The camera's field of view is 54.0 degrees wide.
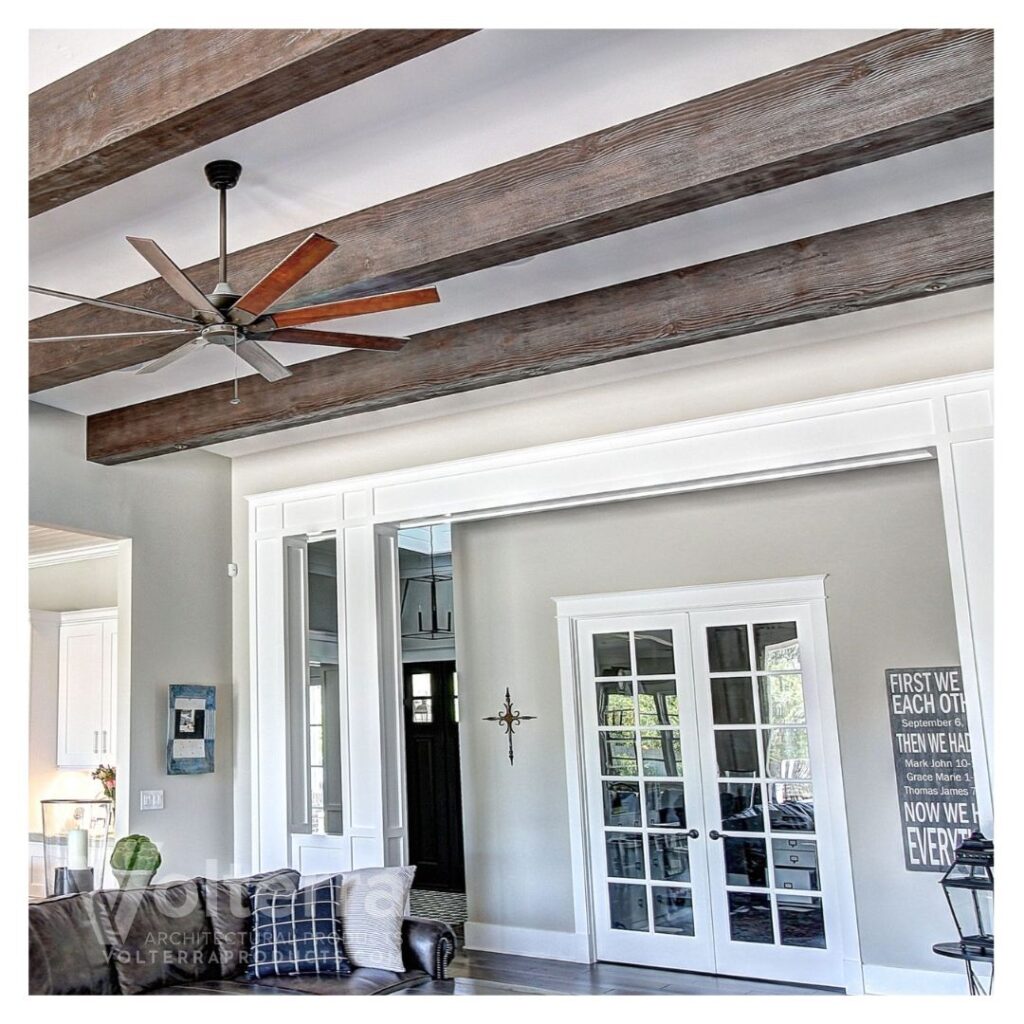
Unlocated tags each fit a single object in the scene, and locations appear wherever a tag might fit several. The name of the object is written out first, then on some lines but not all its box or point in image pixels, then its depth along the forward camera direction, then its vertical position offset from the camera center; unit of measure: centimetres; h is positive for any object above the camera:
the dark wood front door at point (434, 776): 887 -78
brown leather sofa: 349 -92
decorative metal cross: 609 -21
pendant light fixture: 909 +62
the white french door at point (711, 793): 517 -64
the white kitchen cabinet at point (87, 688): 689 +12
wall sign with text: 474 -48
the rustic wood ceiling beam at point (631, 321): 349 +140
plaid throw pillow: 393 -94
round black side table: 392 -118
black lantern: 383 -100
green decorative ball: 441 -67
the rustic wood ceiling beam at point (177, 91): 209 +135
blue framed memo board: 573 -16
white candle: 439 -63
